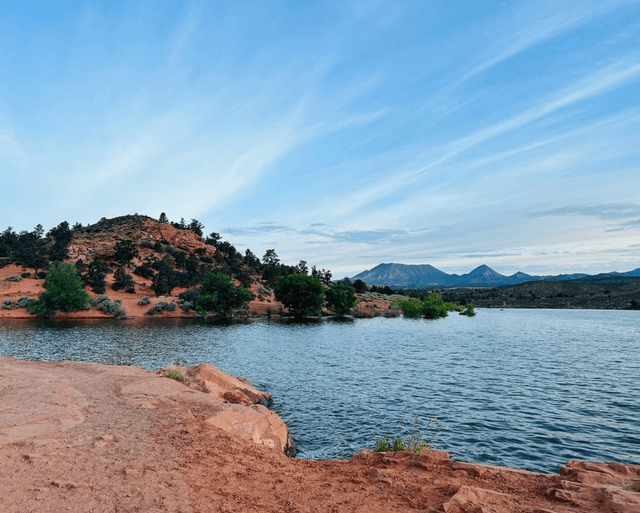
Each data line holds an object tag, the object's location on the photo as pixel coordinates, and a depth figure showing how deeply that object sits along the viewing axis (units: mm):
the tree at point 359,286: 141888
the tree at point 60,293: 67188
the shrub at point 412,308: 98750
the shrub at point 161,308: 76125
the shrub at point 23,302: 69312
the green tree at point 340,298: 93500
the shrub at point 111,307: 70625
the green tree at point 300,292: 84438
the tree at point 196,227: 147088
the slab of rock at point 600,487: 7395
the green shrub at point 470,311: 107325
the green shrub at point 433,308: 100375
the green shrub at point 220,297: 76750
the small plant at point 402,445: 12774
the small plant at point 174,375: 21031
